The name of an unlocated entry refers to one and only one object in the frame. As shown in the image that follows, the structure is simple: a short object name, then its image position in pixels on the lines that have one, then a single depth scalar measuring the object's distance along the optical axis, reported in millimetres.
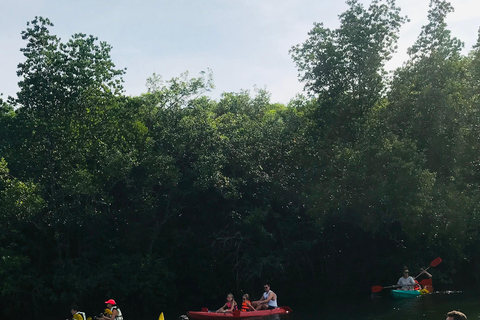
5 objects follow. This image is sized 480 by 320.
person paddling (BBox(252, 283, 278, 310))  24250
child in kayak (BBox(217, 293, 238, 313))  23438
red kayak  22828
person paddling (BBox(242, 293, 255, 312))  23438
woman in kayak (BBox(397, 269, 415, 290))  26891
